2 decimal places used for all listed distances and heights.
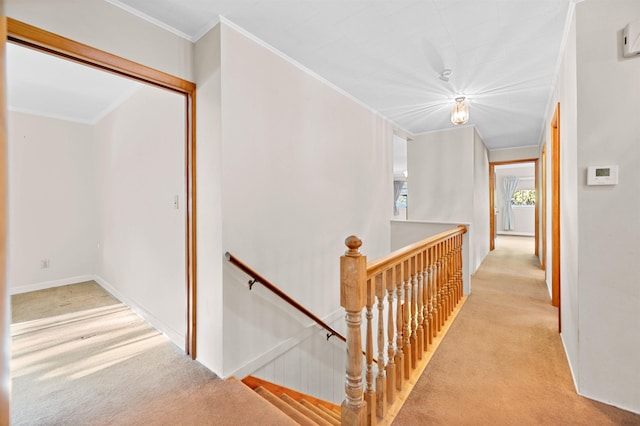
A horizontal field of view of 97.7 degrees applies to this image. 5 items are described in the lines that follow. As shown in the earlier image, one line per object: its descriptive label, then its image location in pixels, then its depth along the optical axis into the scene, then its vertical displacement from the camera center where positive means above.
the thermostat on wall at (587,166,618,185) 1.53 +0.20
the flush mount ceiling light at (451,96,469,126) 2.88 +1.02
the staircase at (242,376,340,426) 1.83 -1.38
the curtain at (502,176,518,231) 9.77 +0.46
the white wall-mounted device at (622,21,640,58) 1.44 +0.89
